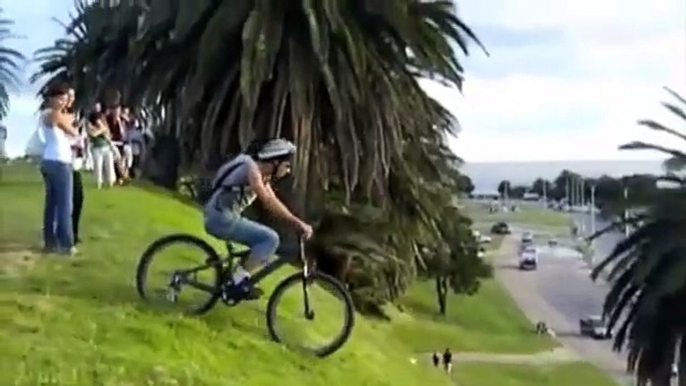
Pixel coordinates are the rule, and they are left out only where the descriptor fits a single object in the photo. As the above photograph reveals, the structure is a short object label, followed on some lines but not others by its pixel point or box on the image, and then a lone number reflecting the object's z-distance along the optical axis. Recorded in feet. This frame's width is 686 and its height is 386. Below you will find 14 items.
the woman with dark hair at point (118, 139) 88.28
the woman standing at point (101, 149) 79.00
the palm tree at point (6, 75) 176.04
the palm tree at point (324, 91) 85.56
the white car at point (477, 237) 237.78
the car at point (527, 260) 323.57
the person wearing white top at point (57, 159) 49.14
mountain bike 42.63
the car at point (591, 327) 197.98
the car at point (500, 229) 455.18
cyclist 41.09
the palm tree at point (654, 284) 89.81
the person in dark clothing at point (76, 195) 54.70
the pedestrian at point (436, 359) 121.02
